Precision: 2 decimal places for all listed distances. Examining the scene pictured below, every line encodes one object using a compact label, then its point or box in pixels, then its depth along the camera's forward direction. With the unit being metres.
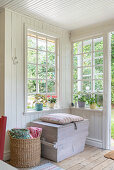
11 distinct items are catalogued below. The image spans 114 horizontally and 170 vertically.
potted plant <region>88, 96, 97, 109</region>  3.98
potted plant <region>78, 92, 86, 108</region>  4.16
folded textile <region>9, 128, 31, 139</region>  2.91
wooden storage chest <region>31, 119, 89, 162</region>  3.06
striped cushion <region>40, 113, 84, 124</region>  3.25
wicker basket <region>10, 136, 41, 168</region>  2.86
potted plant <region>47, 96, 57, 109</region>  3.94
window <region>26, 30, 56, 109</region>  3.67
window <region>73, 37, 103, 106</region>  3.98
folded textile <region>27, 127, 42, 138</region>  3.08
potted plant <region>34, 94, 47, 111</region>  3.66
